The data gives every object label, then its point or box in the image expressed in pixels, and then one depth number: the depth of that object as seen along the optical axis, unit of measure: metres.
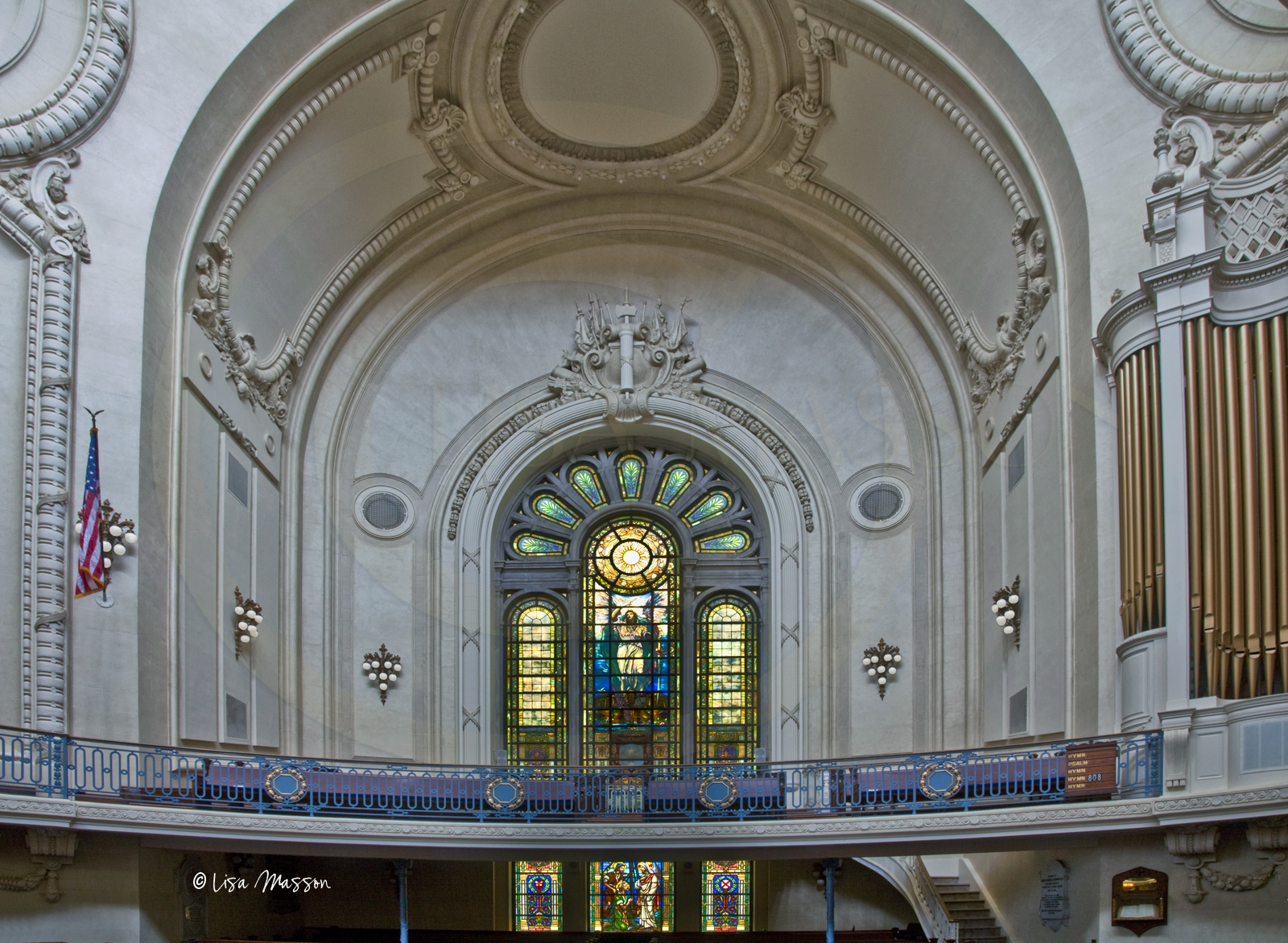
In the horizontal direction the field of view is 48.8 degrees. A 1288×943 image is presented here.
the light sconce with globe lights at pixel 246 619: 19.11
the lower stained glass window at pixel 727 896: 22.03
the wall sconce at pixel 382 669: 22.11
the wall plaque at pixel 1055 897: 16.17
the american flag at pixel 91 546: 15.34
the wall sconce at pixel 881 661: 21.83
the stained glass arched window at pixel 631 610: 23.25
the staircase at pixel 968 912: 18.39
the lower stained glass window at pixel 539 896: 22.16
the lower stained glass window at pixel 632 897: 22.12
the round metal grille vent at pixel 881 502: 22.73
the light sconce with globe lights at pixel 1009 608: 18.84
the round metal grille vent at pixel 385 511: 23.05
